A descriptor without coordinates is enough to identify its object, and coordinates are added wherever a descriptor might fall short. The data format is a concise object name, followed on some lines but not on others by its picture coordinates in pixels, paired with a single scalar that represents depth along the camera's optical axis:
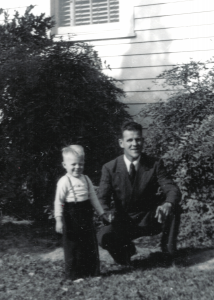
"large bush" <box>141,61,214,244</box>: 5.07
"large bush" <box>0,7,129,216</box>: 5.68
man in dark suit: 4.14
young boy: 3.87
